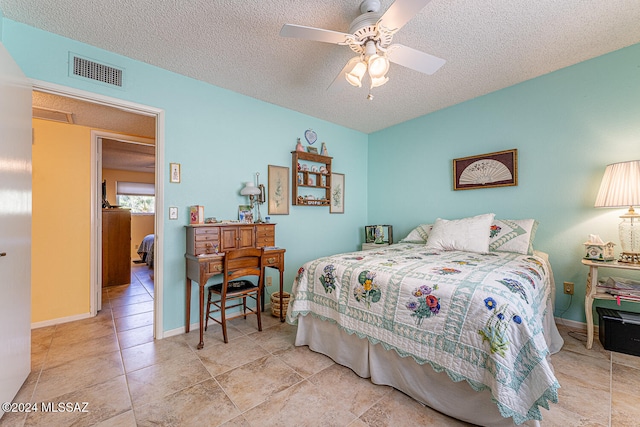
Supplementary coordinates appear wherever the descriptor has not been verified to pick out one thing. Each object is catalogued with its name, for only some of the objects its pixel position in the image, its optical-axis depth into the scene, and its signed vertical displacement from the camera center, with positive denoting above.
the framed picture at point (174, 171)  2.54 +0.41
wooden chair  2.32 -0.56
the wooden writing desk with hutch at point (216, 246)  2.36 -0.34
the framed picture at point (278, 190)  3.28 +0.29
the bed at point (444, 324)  1.22 -0.66
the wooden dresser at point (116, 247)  4.20 -0.55
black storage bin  2.04 -0.94
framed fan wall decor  2.95 +0.51
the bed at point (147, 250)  5.53 -0.83
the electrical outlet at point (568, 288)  2.57 -0.73
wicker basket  2.94 -1.01
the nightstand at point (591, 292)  2.12 -0.65
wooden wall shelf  3.47 +0.47
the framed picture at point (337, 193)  3.98 +0.30
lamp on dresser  2.87 +0.23
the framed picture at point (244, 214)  3.00 -0.01
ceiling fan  1.53 +1.09
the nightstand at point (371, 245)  3.79 -0.47
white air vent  2.08 +1.16
